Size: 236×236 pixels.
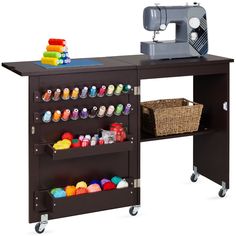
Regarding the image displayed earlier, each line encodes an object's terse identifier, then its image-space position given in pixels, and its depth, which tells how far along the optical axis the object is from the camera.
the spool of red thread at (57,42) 5.69
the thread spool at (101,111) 5.64
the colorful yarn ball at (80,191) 5.66
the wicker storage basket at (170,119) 6.08
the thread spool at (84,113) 5.56
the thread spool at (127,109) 5.75
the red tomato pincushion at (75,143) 5.56
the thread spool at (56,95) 5.39
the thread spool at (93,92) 5.57
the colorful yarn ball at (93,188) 5.71
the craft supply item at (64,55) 5.66
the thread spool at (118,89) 5.67
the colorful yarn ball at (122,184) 5.81
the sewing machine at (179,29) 5.99
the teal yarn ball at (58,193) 5.57
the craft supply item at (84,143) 5.58
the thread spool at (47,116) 5.39
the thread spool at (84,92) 5.52
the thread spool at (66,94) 5.44
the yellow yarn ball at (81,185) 5.70
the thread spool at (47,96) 5.36
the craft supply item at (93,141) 5.62
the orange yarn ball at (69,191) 5.65
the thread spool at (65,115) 5.49
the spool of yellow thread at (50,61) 5.60
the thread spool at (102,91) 5.61
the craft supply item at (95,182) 5.79
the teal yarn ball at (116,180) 5.84
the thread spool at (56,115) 5.45
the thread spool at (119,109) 5.71
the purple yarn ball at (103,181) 5.78
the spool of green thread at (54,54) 5.61
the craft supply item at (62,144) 5.46
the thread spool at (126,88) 5.72
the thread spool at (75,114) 5.53
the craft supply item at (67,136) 5.55
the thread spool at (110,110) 5.67
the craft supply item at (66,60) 5.68
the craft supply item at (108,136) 5.66
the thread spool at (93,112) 5.63
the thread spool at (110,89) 5.64
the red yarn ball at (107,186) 5.77
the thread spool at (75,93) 5.48
